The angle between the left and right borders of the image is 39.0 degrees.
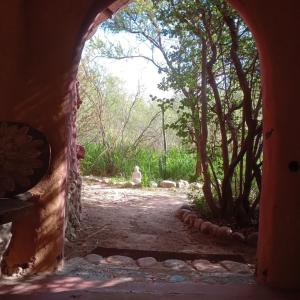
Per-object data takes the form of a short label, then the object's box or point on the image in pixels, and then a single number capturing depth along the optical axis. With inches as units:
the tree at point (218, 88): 195.6
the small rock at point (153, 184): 369.0
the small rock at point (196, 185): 339.6
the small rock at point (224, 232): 191.1
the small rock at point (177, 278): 121.7
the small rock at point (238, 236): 187.6
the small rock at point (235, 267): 134.1
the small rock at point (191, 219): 218.8
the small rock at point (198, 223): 210.7
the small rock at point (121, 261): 140.6
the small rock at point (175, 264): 138.0
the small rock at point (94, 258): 142.2
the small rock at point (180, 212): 237.1
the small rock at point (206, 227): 201.0
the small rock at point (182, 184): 365.2
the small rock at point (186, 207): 247.2
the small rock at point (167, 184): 363.9
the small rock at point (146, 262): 140.0
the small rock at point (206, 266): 135.7
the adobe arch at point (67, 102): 113.1
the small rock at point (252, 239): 185.8
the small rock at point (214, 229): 196.5
